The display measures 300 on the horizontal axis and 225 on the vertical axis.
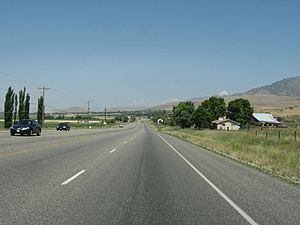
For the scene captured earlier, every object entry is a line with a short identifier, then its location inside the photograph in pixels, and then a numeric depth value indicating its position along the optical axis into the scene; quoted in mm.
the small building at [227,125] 120988
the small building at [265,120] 128375
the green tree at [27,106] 97431
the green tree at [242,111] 135625
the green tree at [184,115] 134225
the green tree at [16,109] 93188
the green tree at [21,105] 95312
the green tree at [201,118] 118119
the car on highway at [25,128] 42656
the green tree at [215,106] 142125
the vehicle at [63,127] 73000
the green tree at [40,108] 97731
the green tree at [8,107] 87062
